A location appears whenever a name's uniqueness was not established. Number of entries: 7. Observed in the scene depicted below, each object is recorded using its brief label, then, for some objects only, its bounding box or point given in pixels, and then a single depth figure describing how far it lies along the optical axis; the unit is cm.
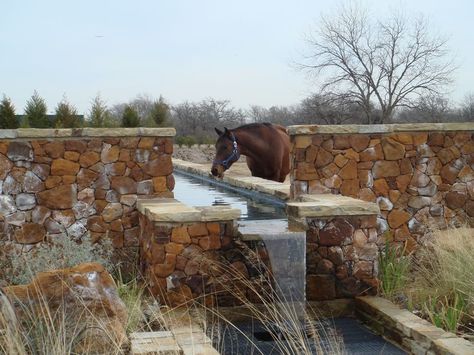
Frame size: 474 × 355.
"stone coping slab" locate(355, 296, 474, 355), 439
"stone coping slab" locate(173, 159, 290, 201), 830
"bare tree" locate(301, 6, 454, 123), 3067
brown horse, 940
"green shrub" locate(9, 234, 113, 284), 607
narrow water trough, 486
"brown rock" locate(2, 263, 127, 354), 386
